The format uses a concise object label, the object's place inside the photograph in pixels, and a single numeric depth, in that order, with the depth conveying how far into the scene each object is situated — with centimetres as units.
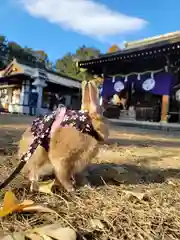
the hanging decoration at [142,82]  840
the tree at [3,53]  2264
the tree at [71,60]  2521
